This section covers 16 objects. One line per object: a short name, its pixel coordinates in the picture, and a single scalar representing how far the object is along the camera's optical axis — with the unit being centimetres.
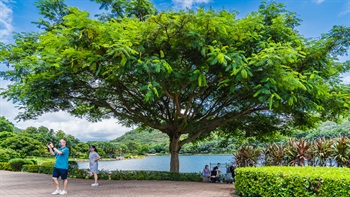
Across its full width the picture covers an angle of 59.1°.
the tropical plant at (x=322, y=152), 1628
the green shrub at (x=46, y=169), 1862
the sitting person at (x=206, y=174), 1702
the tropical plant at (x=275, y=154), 1714
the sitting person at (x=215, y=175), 1677
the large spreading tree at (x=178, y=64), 936
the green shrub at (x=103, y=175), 1516
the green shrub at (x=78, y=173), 1575
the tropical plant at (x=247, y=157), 1892
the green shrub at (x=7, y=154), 2790
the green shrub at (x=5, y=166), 2220
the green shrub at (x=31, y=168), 1946
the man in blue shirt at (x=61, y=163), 916
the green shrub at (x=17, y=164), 2156
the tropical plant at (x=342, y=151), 1559
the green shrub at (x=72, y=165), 1798
